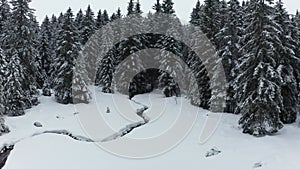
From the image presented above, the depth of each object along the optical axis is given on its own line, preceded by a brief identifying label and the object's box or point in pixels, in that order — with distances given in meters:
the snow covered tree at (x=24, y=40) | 37.06
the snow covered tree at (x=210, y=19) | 38.91
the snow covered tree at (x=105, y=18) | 64.44
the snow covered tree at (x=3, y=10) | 46.48
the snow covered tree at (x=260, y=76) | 24.72
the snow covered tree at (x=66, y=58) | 39.25
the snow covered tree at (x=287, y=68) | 27.20
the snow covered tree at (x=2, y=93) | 27.69
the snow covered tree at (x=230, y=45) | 33.47
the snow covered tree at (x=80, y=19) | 59.67
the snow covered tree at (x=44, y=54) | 50.84
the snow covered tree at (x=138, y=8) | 53.03
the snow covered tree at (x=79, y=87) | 38.88
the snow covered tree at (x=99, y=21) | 63.38
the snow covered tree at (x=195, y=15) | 47.73
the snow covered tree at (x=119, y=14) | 63.16
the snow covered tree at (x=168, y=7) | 50.47
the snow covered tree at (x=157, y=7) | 51.75
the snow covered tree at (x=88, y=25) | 58.12
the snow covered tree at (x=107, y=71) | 49.25
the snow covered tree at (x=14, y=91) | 32.97
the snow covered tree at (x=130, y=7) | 55.21
